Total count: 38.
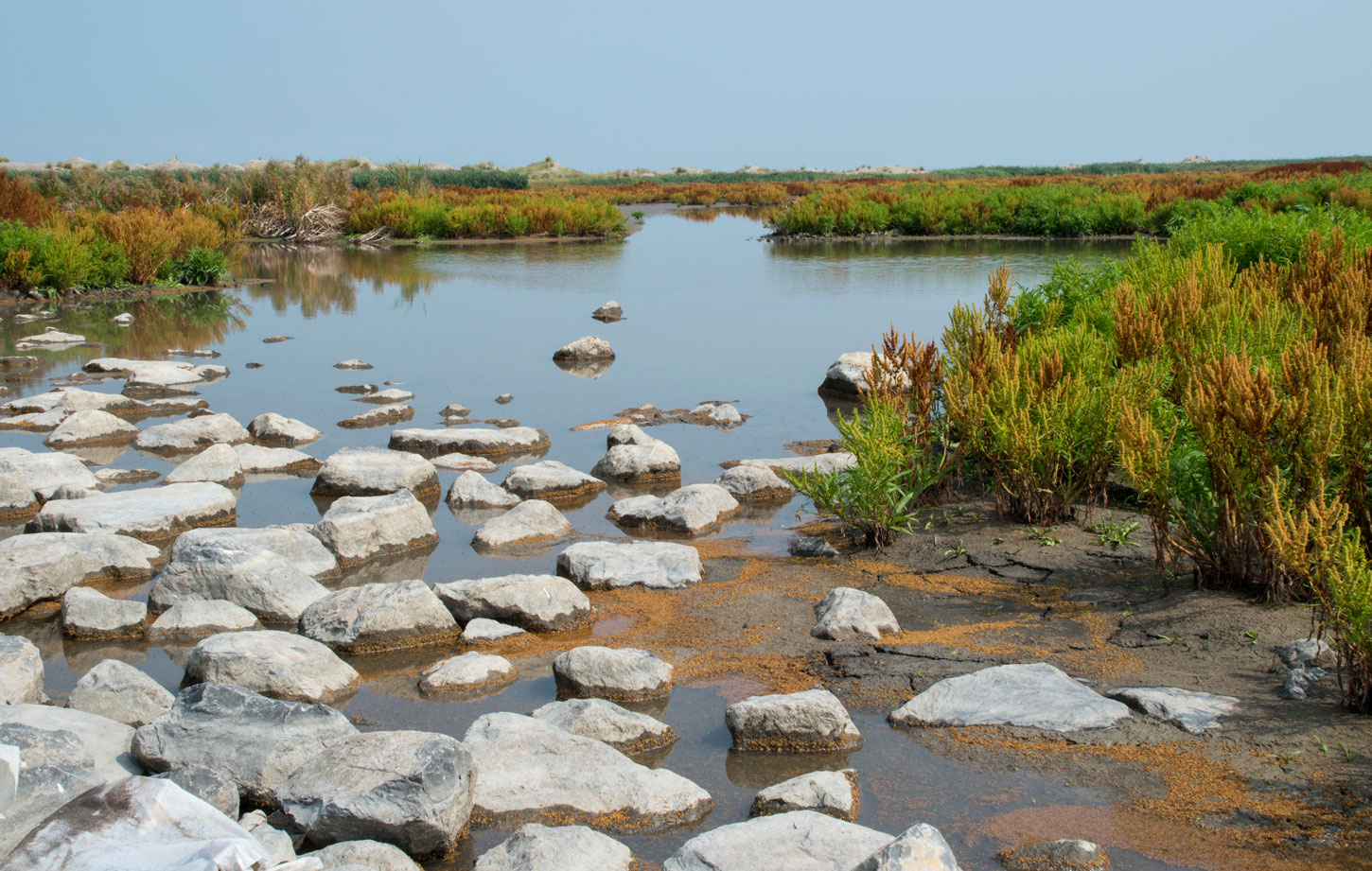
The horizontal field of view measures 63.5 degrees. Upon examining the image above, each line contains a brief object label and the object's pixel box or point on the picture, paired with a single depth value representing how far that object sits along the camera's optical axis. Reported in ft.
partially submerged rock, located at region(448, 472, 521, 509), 25.41
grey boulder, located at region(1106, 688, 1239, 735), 13.60
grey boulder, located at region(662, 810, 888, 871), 10.49
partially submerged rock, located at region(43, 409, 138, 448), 30.63
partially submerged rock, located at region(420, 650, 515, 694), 15.94
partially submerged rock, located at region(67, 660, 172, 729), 14.43
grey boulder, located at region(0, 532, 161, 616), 18.97
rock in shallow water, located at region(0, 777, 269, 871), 9.66
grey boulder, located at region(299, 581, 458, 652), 17.46
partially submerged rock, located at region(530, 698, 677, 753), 13.97
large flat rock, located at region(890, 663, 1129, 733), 13.94
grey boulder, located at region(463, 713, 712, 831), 12.29
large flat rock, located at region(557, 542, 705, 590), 19.94
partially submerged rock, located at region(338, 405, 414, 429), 33.58
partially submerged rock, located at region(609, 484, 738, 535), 23.36
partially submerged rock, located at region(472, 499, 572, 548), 22.61
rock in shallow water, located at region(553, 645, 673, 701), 15.43
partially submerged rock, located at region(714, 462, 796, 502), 25.84
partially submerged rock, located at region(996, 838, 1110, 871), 10.97
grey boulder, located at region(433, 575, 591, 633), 18.10
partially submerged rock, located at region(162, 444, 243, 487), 26.68
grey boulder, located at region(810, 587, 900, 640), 17.06
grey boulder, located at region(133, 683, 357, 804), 12.70
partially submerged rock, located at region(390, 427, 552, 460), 30.19
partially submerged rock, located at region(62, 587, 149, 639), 18.07
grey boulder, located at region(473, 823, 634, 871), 10.66
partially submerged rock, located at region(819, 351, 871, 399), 37.32
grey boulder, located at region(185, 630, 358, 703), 15.37
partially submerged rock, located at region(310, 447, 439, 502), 26.05
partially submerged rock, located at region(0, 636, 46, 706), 14.67
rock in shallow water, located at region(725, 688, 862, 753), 13.83
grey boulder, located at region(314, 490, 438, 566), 21.67
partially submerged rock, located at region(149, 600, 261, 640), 17.97
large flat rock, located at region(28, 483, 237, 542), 22.30
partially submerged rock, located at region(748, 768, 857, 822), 12.02
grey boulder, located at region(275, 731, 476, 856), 11.35
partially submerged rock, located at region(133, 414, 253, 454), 30.22
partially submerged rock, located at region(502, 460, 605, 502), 26.07
